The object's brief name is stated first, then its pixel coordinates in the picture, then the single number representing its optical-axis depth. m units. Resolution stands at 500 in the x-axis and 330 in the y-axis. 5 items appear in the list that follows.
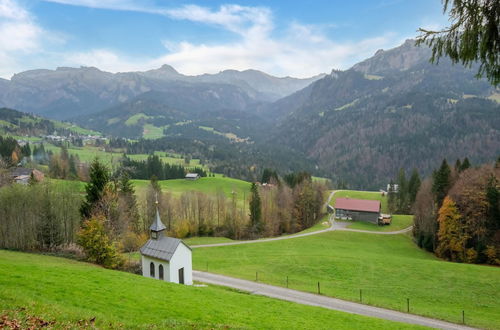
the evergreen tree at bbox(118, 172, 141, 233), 61.24
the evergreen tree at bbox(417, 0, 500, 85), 9.55
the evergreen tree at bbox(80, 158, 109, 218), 40.77
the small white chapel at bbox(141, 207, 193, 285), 35.28
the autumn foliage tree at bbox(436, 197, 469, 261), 53.97
